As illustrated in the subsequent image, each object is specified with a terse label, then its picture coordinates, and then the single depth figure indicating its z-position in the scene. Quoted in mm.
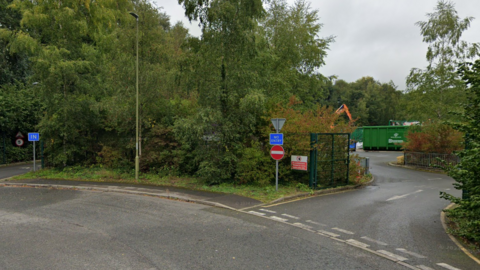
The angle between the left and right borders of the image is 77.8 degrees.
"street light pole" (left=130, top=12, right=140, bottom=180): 14562
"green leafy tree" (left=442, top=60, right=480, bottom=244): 5969
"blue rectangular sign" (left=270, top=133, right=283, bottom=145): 11234
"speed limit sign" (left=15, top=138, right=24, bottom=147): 25031
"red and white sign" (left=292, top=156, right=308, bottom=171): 12000
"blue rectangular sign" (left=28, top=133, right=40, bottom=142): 16711
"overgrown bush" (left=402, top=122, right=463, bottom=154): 21667
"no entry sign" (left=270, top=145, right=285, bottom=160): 11250
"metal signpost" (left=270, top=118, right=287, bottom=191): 11156
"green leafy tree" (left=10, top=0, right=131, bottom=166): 16203
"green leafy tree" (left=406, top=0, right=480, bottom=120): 21312
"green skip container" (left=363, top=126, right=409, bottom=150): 40375
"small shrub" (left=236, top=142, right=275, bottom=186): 12078
